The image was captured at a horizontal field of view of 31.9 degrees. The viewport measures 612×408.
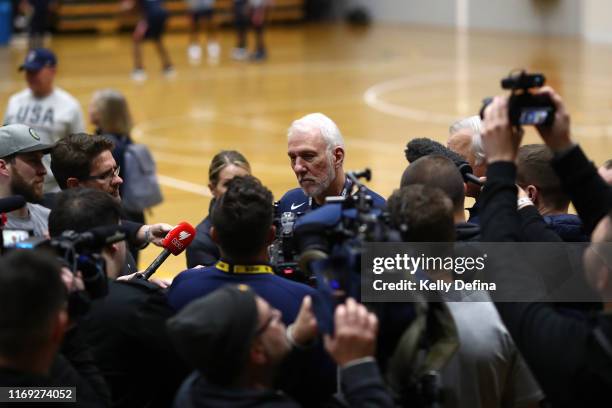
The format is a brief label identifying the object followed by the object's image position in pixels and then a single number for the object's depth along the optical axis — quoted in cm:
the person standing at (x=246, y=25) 2425
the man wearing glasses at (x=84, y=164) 587
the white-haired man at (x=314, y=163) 616
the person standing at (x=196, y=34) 2464
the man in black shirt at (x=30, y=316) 326
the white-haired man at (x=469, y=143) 607
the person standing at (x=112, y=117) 933
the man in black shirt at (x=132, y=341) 407
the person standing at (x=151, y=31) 2184
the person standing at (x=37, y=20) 2391
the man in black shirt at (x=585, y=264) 341
